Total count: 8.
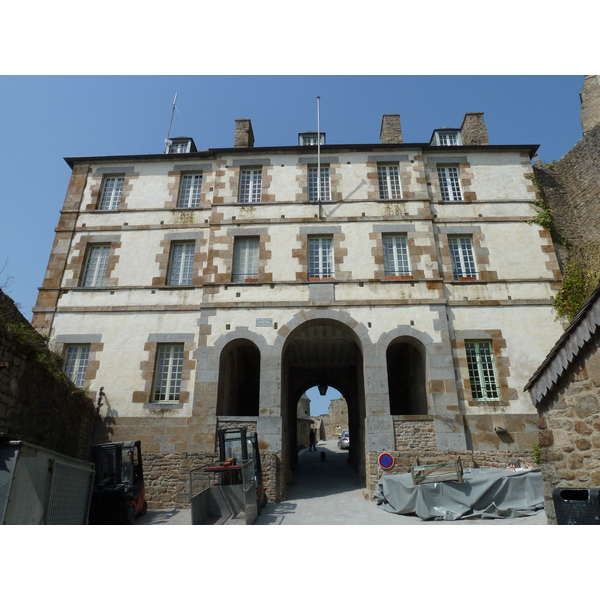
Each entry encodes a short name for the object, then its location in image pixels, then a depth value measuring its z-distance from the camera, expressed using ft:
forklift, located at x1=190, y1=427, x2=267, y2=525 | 27.99
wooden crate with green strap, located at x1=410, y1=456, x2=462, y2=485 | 30.04
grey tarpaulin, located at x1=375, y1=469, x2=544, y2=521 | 28.81
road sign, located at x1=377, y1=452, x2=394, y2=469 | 37.04
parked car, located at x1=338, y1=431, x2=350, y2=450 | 91.77
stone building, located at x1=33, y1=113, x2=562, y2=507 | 39.73
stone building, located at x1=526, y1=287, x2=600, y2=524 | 17.21
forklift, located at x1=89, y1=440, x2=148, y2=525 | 28.32
